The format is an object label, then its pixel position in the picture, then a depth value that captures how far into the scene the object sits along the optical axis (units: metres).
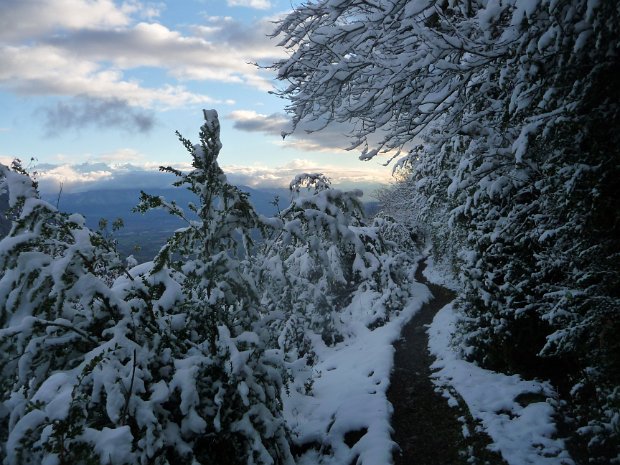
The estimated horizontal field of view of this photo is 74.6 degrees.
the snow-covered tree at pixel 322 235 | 4.12
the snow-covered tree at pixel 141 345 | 2.83
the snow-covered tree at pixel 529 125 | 3.92
